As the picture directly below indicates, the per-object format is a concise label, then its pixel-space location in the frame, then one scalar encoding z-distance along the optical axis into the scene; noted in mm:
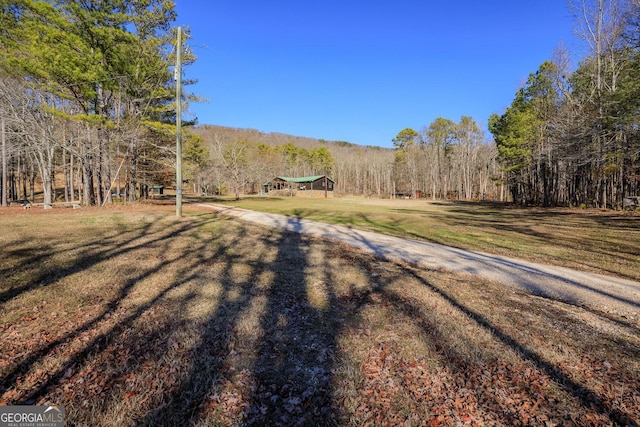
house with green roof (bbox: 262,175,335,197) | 57875
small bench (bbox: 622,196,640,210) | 20464
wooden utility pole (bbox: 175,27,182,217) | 13211
